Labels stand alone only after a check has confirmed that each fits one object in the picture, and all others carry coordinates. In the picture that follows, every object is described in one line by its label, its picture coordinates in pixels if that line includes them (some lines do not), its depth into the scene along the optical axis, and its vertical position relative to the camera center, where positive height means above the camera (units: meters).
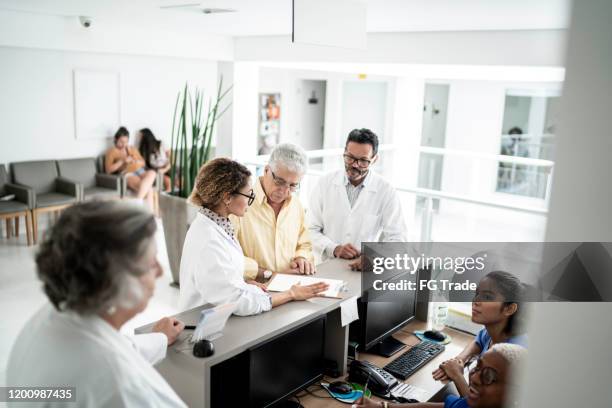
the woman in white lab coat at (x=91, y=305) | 1.13 -0.43
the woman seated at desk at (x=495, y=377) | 1.66 -0.79
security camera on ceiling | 5.15 +0.79
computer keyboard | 2.34 -1.08
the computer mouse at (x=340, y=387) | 2.14 -1.07
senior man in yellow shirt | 2.54 -0.53
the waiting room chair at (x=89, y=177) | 7.35 -1.00
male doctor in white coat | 2.99 -0.51
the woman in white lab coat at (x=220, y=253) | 1.94 -0.52
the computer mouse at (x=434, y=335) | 2.71 -1.07
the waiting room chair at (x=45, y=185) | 6.55 -1.05
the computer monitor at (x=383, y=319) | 2.38 -0.94
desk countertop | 1.68 -0.74
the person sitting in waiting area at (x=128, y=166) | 7.77 -0.86
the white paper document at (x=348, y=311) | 2.19 -0.79
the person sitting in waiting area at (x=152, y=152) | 8.18 -0.67
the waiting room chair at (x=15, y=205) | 6.16 -1.18
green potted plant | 4.97 -0.89
